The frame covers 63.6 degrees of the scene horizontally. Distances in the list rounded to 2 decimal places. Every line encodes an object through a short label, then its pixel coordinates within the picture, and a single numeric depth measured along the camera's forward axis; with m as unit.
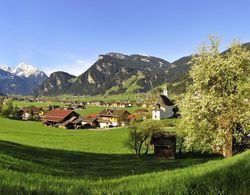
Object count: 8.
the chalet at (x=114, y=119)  125.36
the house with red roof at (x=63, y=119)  117.83
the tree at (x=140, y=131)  47.05
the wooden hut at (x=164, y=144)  46.15
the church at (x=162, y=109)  117.42
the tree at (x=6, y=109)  128.24
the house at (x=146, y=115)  113.19
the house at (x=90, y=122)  124.24
